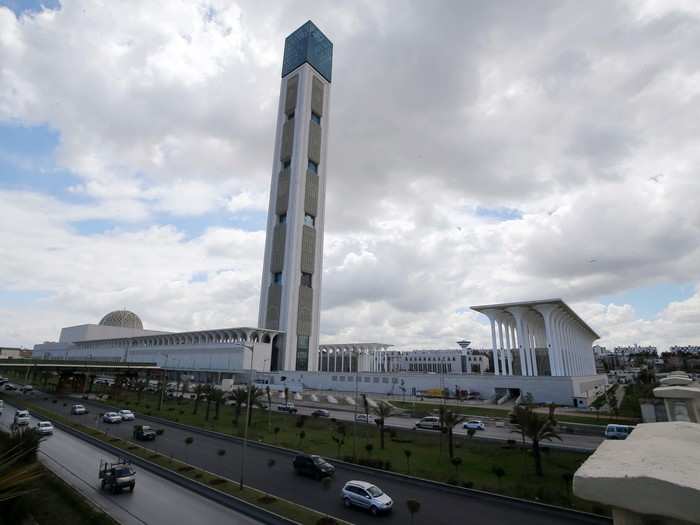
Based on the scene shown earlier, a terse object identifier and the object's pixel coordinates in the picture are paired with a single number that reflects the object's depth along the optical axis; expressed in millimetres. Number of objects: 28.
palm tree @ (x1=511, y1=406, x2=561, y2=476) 27673
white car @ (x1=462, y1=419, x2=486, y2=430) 42875
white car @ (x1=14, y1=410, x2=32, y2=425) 38797
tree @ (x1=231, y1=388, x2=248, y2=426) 46719
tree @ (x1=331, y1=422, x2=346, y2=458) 39306
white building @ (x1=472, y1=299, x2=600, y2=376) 78375
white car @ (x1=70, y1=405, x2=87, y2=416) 53366
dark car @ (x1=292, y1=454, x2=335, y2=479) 27016
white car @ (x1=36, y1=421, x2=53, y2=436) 36481
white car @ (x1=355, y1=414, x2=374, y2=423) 49278
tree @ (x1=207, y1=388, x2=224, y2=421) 51212
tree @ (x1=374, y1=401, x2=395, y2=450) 35244
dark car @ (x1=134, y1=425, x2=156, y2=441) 37719
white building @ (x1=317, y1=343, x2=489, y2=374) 141000
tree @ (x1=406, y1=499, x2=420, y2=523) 18344
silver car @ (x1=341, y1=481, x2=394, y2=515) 20656
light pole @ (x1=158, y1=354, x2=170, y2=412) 59988
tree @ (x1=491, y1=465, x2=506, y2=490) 25216
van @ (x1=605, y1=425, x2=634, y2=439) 36009
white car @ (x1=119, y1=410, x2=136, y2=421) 50734
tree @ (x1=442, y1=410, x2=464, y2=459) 31509
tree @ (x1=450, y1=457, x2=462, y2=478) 27481
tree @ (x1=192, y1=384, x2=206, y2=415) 56469
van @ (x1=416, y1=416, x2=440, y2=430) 43806
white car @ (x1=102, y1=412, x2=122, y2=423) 48281
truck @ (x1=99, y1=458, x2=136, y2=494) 23203
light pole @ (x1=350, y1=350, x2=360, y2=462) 30830
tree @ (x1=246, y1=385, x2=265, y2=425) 48531
